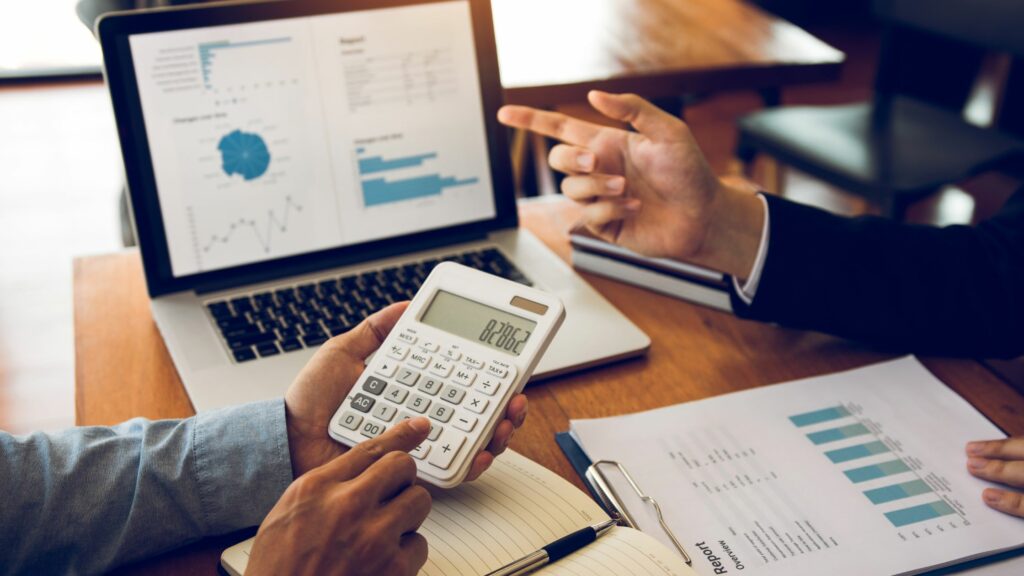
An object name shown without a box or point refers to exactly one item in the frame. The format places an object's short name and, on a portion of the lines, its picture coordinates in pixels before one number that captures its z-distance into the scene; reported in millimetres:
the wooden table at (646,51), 1535
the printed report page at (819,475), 655
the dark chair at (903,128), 1778
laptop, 892
